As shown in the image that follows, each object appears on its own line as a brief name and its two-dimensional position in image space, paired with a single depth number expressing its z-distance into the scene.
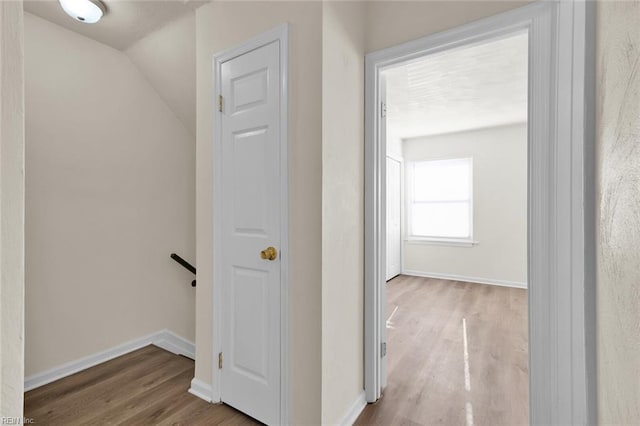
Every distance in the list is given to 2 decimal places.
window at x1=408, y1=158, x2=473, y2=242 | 5.05
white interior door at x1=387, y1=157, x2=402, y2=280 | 5.01
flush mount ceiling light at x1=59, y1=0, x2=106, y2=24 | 1.79
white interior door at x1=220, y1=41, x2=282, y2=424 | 1.62
